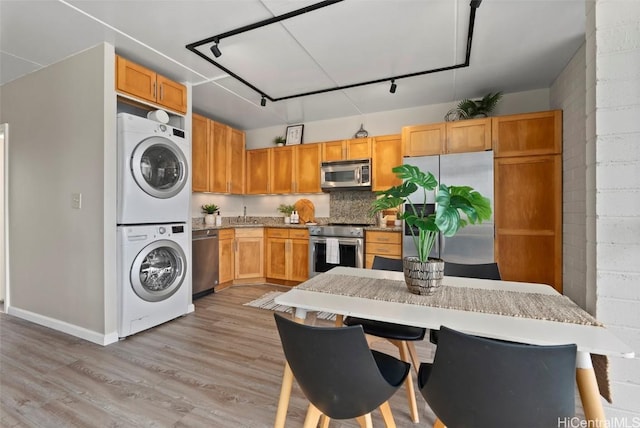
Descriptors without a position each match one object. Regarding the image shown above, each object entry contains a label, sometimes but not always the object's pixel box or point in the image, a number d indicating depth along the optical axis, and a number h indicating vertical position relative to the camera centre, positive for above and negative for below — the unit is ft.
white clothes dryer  8.02 +1.27
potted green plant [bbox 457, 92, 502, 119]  10.66 +4.13
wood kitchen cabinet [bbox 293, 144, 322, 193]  14.52 +2.33
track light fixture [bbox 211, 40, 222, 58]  7.72 +4.55
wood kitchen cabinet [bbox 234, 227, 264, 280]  13.92 -2.06
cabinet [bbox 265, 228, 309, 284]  13.60 -2.07
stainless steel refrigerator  10.00 +0.85
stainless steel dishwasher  11.46 -2.06
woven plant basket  4.33 -0.97
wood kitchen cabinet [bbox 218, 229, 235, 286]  12.99 -2.05
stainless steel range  12.37 -1.57
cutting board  15.40 +0.14
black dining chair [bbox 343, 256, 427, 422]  5.02 -2.32
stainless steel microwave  13.35 +1.85
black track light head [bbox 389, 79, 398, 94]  10.21 +4.61
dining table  2.88 -1.30
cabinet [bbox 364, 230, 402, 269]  11.72 -1.36
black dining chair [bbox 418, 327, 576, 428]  2.41 -1.52
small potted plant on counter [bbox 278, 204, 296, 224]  15.74 +0.15
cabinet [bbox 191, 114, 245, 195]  12.65 +2.75
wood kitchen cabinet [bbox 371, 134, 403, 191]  12.94 +2.51
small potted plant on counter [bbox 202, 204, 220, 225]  14.20 +0.00
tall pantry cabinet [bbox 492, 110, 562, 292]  9.67 +0.59
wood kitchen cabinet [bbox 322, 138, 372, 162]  13.55 +3.13
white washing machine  8.07 -2.00
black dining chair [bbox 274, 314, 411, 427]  2.87 -1.70
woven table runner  3.60 -1.29
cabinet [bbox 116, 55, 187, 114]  8.16 +4.04
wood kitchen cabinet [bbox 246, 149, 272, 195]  15.60 +2.32
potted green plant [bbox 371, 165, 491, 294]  3.92 -0.04
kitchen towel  12.70 -1.74
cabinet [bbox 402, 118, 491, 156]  10.51 +2.93
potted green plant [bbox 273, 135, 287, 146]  15.60 +4.01
